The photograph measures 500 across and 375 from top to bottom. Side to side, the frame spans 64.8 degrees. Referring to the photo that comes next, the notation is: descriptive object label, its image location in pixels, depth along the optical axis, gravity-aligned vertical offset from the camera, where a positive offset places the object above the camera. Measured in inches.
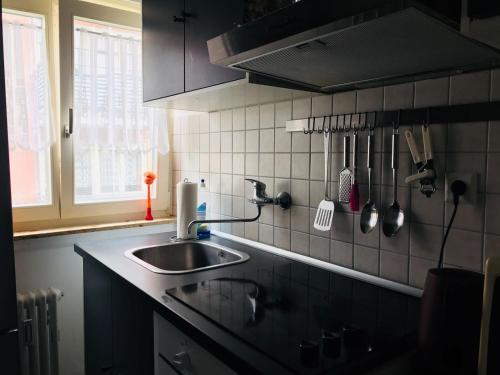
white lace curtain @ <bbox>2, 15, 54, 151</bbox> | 71.1 +13.8
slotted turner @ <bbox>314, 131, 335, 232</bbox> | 53.2 -6.6
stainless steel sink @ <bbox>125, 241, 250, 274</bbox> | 65.3 -16.3
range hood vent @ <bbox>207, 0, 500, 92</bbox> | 28.6 +10.1
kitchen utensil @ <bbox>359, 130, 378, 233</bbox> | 48.4 -6.1
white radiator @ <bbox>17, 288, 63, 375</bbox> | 66.7 -29.7
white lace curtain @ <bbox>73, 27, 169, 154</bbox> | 78.7 +13.1
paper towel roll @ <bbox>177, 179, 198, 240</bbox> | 72.2 -8.5
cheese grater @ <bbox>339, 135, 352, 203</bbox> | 50.7 -2.2
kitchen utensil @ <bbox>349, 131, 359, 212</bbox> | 49.6 -3.1
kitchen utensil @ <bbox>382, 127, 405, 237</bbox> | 45.7 -5.9
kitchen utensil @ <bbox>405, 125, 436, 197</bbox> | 41.8 -0.4
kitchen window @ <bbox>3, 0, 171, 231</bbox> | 73.0 +9.2
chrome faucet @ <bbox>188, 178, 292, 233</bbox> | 60.7 -6.2
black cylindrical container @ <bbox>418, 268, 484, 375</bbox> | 30.6 -12.9
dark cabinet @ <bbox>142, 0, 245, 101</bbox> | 51.1 +17.8
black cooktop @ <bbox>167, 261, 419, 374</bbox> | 31.2 -15.3
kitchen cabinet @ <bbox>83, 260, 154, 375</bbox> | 48.2 -23.8
